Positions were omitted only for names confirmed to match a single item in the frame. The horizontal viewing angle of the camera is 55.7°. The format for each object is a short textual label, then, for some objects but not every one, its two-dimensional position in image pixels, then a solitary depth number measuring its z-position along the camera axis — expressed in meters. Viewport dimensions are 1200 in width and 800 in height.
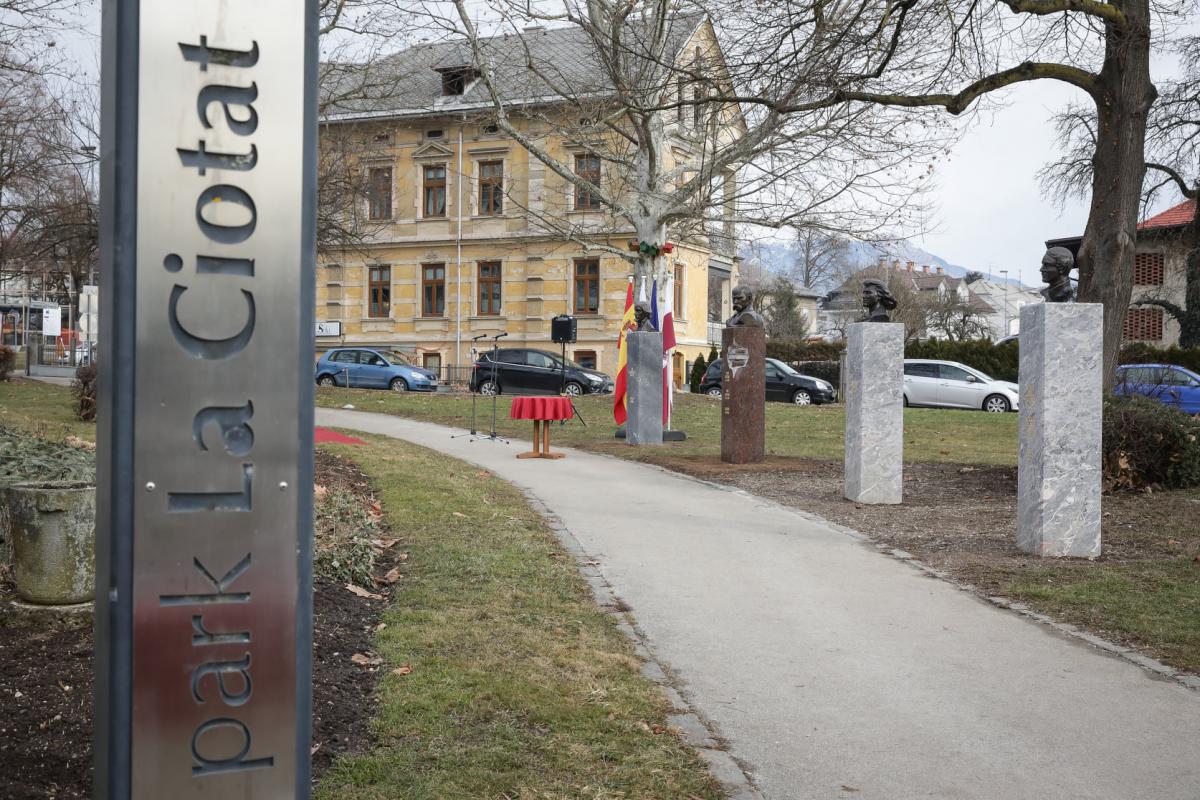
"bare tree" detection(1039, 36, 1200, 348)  25.30
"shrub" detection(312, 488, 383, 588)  7.04
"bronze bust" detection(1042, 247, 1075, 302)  9.49
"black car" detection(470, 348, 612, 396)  33.97
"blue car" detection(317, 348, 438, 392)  35.19
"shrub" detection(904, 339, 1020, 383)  40.78
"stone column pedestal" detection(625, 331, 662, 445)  19.00
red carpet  16.80
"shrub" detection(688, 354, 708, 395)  41.59
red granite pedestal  15.85
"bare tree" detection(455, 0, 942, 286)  21.05
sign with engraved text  2.45
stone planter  5.69
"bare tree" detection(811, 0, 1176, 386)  13.20
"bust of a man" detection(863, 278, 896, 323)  12.81
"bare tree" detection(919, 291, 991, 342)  71.06
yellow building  43.72
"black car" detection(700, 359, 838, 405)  33.16
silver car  31.73
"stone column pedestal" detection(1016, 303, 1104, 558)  9.04
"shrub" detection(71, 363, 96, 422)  17.81
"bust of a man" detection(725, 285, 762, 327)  16.30
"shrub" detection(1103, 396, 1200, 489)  12.68
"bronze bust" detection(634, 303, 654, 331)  19.46
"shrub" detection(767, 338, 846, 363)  46.53
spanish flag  20.03
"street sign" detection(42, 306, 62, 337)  59.62
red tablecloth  16.39
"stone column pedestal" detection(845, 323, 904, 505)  12.14
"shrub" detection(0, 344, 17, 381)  28.89
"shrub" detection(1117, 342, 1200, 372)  35.26
